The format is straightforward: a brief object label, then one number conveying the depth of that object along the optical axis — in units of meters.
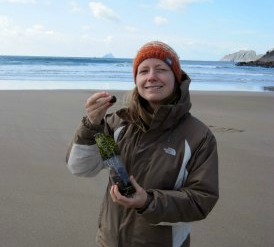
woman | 1.91
